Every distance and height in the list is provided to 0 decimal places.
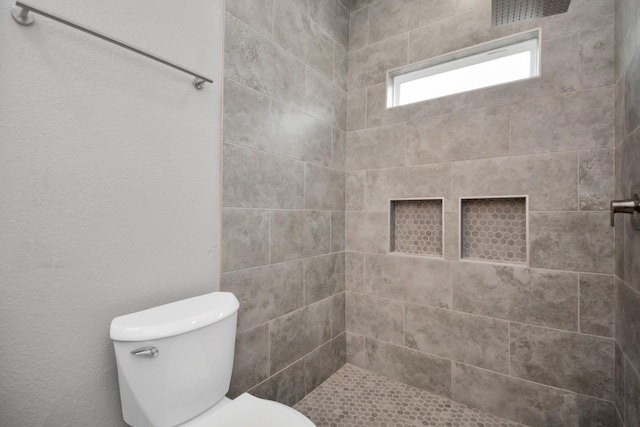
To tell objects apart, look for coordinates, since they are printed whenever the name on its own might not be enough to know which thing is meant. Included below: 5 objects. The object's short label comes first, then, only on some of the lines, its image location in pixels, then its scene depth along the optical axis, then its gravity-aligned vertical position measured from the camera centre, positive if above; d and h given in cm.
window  171 +94
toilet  92 -53
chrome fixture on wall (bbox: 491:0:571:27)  115 +86
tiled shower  143 +3
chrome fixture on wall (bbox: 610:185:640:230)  101 +3
